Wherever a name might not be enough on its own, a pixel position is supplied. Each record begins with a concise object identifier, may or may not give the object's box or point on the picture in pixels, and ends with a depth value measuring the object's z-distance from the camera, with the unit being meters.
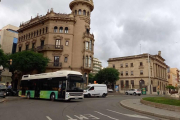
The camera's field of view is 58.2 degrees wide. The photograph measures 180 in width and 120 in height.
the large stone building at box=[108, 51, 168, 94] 59.72
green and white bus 17.52
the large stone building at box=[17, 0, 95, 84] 35.91
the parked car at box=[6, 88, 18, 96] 27.93
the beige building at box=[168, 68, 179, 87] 97.94
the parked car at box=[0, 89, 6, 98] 21.53
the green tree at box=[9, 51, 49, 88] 31.25
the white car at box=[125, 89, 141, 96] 41.31
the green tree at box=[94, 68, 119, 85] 56.16
